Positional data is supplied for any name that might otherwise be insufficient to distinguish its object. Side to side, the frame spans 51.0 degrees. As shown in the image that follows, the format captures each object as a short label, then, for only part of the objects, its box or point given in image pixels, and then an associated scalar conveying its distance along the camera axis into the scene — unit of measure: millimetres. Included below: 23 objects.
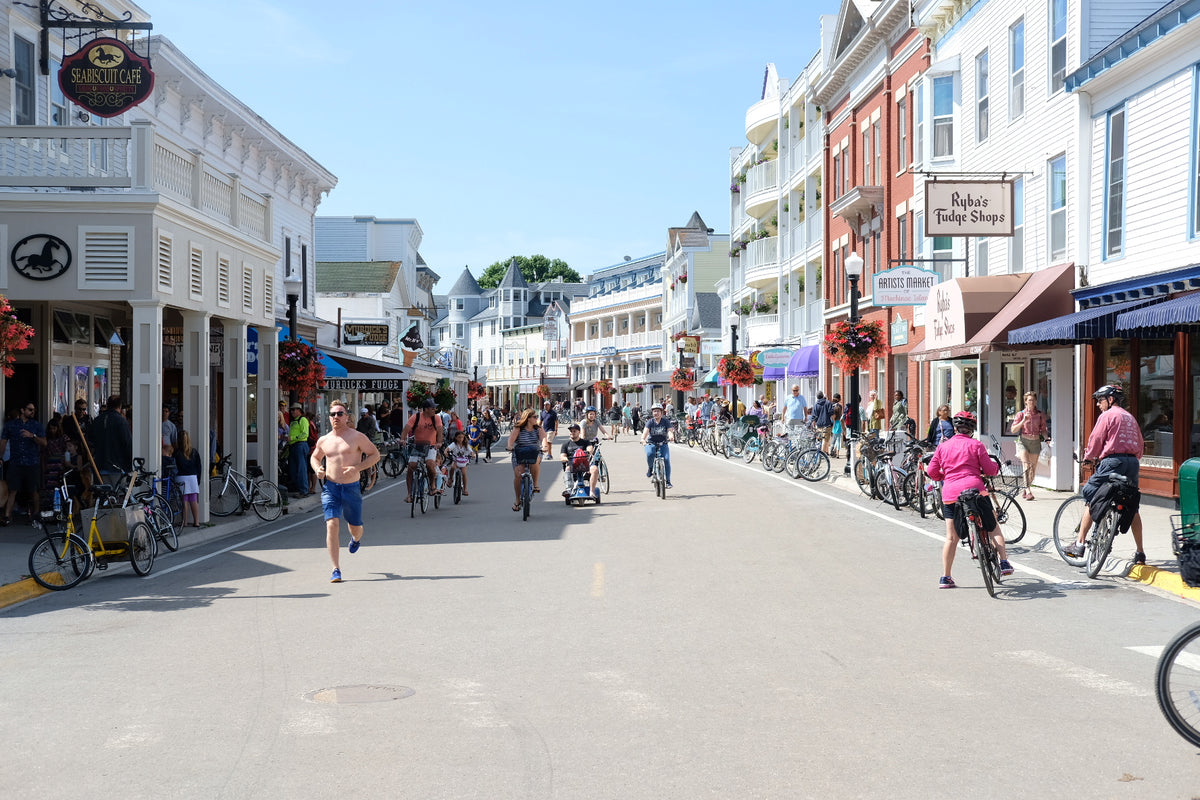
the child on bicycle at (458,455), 21688
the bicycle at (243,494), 19562
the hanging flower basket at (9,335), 12828
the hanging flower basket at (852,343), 28609
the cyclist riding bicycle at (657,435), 22531
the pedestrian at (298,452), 23219
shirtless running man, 12758
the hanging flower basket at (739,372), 50438
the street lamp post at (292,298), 24500
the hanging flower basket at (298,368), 25531
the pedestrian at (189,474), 17594
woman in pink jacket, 11367
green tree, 131000
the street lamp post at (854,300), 26375
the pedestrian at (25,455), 17281
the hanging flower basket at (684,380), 66625
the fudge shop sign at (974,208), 23500
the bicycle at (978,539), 11105
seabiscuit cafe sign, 18906
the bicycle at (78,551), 12406
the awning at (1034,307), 21875
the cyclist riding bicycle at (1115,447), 12266
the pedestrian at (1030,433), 21594
